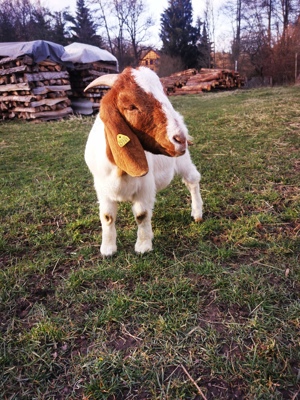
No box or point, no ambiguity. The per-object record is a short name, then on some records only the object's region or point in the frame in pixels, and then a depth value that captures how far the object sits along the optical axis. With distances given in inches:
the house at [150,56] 1341.0
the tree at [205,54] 1278.3
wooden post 775.1
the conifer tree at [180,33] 1294.3
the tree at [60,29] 1283.2
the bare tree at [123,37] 1427.2
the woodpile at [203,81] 735.1
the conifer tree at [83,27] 1371.8
